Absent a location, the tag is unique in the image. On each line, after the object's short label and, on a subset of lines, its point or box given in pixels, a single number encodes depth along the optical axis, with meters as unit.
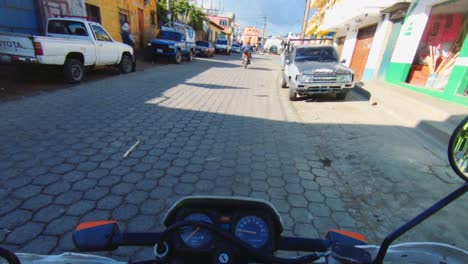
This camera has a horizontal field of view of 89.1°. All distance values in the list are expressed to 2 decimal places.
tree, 20.41
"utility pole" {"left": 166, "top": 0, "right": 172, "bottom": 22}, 17.78
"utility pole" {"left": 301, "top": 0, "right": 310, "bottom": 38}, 25.37
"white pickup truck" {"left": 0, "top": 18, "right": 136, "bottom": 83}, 6.01
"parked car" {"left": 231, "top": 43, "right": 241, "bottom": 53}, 41.62
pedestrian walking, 13.55
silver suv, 6.96
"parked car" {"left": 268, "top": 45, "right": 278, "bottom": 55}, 60.03
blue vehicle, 14.35
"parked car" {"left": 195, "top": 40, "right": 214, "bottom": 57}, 23.48
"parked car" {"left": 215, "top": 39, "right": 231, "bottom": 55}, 31.08
